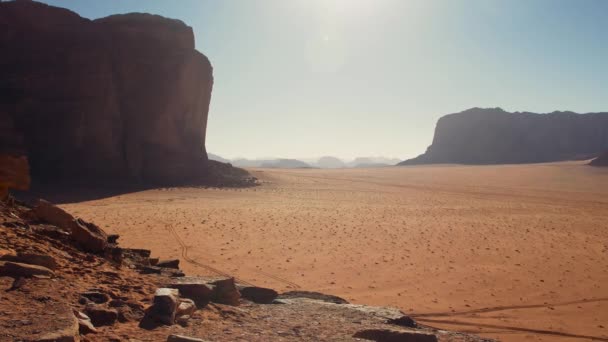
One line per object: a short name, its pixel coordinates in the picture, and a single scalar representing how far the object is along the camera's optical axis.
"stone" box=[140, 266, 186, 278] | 6.41
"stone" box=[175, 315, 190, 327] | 4.42
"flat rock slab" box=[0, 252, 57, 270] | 4.84
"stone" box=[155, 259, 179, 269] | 7.49
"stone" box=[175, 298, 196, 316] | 4.63
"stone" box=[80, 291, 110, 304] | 4.59
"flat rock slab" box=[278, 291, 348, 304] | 6.61
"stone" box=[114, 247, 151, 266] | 6.41
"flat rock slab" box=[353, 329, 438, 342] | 4.61
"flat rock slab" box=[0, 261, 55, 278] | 4.43
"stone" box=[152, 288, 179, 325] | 4.37
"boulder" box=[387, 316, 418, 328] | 5.54
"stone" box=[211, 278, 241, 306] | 5.50
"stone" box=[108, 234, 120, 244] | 7.81
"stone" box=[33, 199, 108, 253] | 6.25
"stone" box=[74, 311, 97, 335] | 3.78
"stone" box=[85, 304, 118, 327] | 4.12
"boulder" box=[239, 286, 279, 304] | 6.19
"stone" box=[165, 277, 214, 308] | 5.18
